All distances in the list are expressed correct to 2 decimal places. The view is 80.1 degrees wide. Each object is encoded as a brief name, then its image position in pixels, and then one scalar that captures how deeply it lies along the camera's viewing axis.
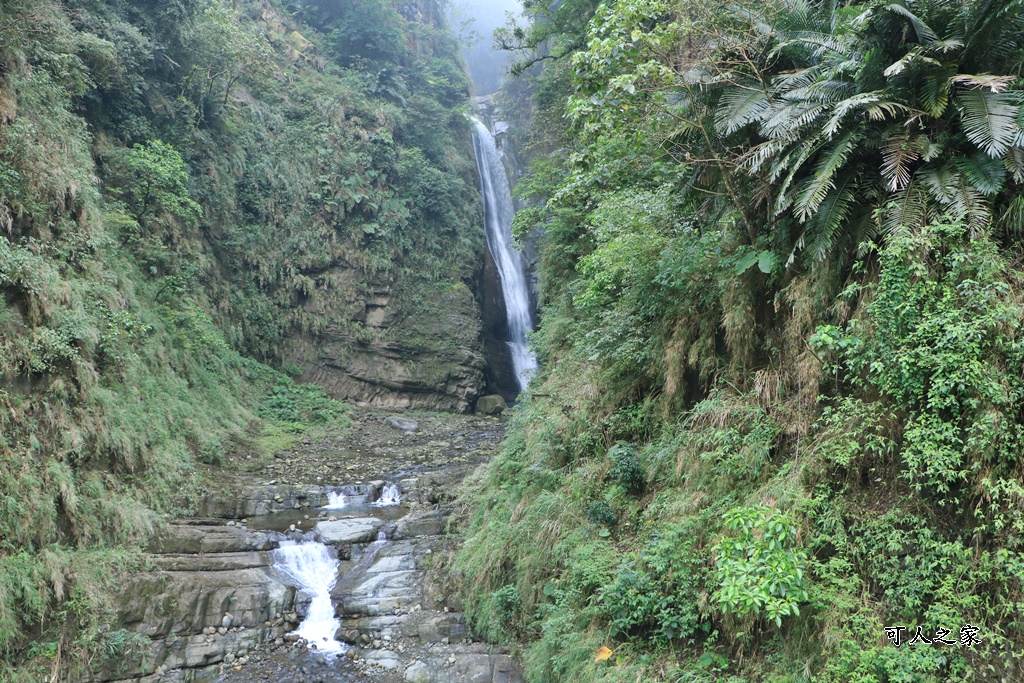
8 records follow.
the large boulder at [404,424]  20.38
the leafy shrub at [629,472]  8.24
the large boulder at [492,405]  24.31
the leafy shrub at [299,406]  19.00
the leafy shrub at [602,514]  8.10
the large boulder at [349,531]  12.04
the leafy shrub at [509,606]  8.60
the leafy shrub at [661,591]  6.21
